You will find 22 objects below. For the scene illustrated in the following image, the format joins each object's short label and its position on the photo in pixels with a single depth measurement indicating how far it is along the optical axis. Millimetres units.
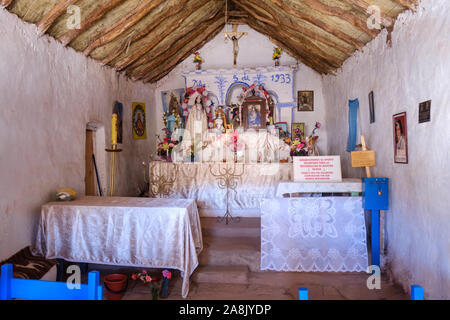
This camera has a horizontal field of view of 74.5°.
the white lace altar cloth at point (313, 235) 3709
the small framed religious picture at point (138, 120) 6953
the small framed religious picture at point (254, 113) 7492
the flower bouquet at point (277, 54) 7922
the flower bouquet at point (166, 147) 6410
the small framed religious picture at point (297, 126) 7754
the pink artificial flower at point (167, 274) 3283
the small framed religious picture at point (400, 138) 3330
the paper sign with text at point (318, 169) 3895
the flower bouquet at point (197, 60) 8109
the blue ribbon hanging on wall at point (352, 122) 5227
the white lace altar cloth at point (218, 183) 5707
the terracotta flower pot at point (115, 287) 3251
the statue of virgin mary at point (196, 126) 7297
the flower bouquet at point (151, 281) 3199
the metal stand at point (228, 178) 5641
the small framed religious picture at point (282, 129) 7705
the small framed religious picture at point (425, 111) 2868
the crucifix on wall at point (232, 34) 5202
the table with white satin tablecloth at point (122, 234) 3211
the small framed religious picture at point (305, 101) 7930
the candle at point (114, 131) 3817
